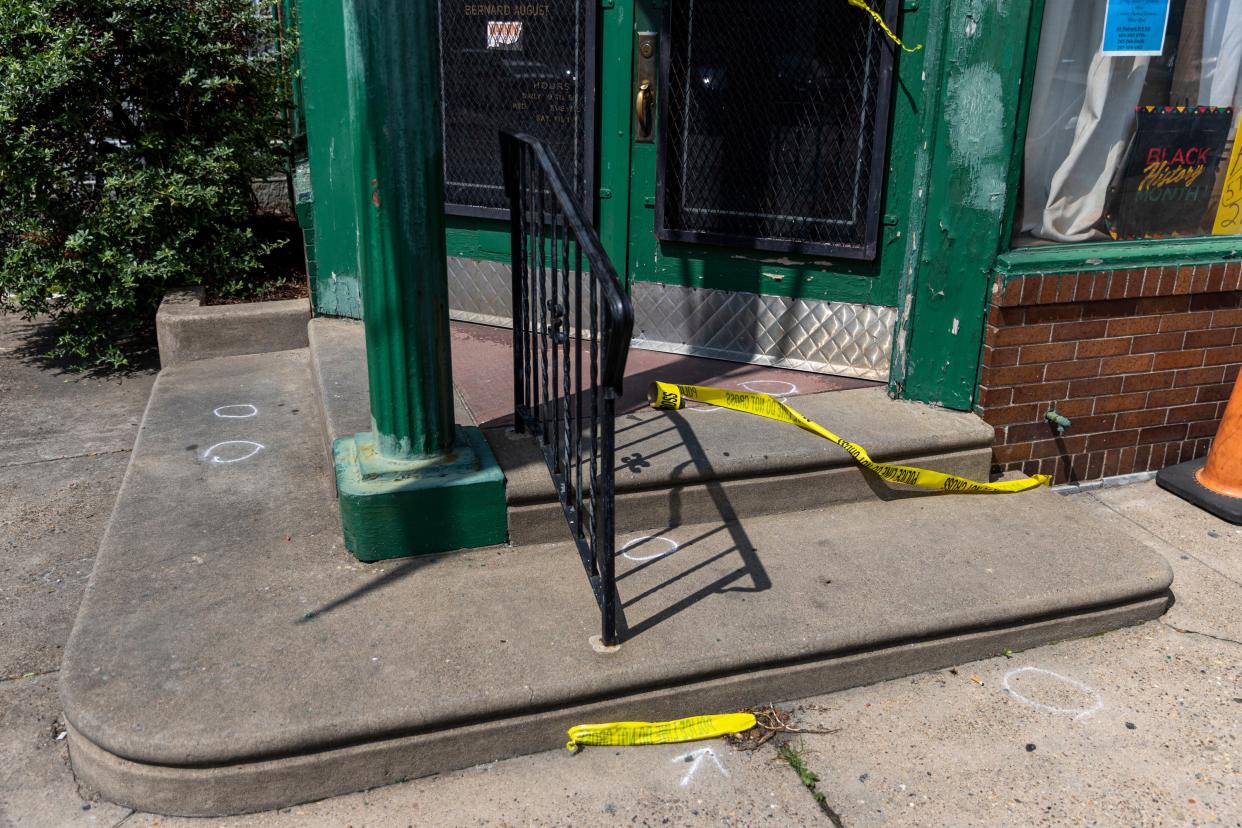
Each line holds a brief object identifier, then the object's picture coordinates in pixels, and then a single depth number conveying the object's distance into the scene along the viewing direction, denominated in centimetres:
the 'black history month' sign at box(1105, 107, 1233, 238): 403
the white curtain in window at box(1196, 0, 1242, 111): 396
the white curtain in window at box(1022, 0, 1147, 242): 376
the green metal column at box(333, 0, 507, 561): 288
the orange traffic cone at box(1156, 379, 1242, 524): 409
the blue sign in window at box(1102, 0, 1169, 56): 379
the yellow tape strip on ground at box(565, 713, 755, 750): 267
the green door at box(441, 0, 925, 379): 425
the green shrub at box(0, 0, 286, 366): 483
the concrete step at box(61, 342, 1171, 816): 247
